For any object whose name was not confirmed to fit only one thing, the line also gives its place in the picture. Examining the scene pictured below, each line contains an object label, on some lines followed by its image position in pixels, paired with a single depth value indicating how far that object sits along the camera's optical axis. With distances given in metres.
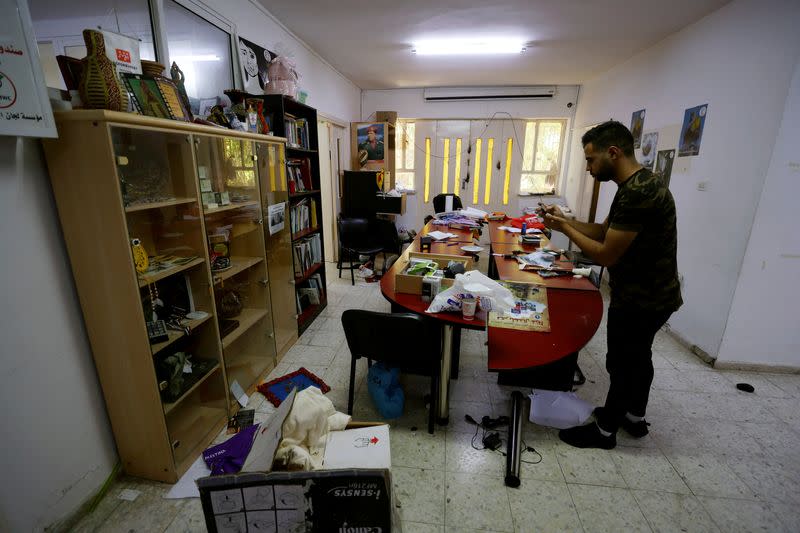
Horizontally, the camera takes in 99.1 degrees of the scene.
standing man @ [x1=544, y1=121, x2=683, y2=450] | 1.63
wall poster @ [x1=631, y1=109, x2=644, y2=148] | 4.04
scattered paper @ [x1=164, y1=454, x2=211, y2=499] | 1.67
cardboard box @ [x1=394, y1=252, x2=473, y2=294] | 2.02
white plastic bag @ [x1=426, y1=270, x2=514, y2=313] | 1.78
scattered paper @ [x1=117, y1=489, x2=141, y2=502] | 1.66
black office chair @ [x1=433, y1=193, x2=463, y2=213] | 5.49
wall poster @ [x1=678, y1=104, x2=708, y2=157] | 3.00
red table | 1.48
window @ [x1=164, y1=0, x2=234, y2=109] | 2.19
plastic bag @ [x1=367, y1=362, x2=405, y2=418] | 2.16
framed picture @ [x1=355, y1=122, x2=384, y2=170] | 6.02
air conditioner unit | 6.04
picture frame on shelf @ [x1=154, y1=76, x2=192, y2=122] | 1.67
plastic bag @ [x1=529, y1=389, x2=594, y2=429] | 2.15
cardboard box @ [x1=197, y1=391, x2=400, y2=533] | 1.09
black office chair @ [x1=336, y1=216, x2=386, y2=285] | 4.45
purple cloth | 1.78
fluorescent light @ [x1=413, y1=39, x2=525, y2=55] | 3.89
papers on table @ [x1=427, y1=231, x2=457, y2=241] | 3.44
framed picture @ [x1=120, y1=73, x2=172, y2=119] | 1.54
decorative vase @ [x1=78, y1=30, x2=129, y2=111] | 1.36
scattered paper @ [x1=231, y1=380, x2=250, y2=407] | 2.26
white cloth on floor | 1.21
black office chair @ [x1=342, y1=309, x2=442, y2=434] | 1.77
